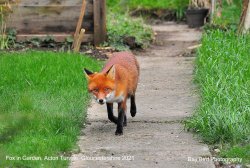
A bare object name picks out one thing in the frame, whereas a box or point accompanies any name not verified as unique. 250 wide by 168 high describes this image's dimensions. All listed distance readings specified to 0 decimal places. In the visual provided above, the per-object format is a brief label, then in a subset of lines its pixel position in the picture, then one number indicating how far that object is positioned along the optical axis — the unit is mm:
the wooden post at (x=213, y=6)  15342
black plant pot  16500
